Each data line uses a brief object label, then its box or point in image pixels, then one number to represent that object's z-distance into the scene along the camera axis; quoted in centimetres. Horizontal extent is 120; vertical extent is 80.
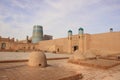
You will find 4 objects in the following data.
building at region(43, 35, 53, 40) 5572
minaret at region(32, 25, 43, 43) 4853
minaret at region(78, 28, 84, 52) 2817
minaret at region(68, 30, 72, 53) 3222
